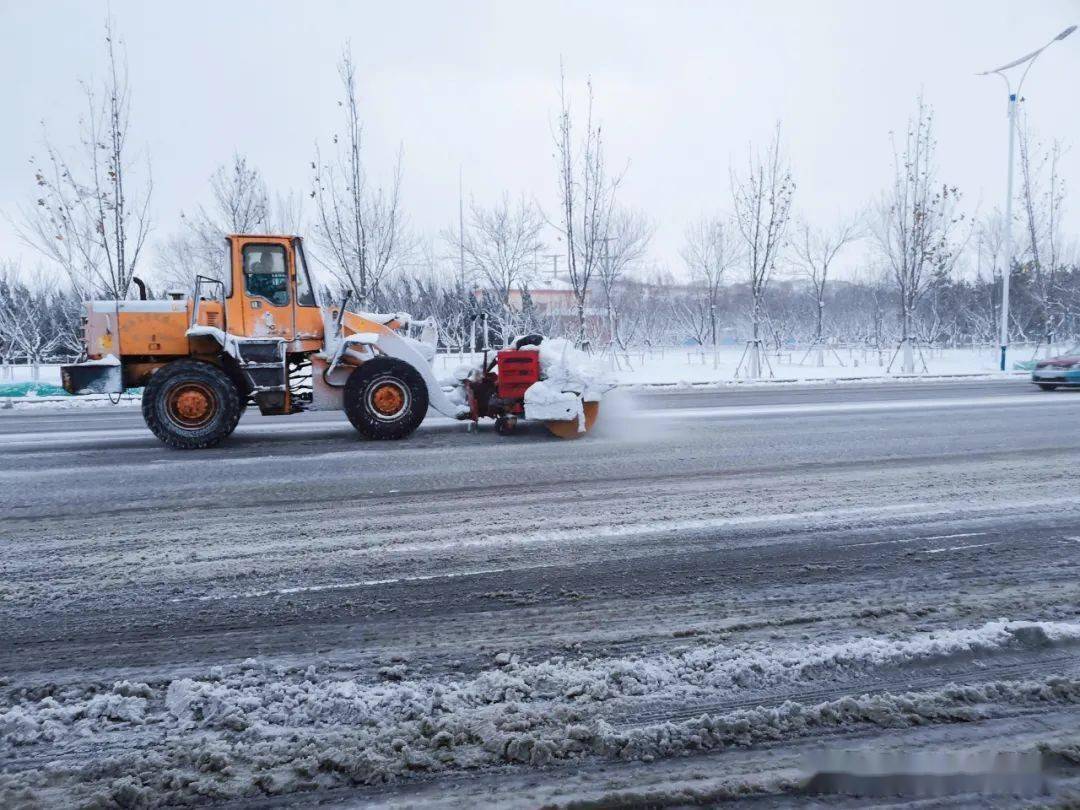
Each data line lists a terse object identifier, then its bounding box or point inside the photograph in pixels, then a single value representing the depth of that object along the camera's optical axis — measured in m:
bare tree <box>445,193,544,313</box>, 31.53
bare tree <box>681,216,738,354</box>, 37.16
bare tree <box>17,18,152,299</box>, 17.86
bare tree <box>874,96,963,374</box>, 26.97
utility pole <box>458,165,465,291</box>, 32.06
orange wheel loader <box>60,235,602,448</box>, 9.06
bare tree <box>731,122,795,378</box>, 25.47
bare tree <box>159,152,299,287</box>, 23.25
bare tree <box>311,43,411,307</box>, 20.83
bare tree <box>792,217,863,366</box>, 34.28
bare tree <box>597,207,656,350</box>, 29.78
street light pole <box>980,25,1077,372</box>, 27.31
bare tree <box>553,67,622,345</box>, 24.14
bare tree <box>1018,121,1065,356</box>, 31.64
